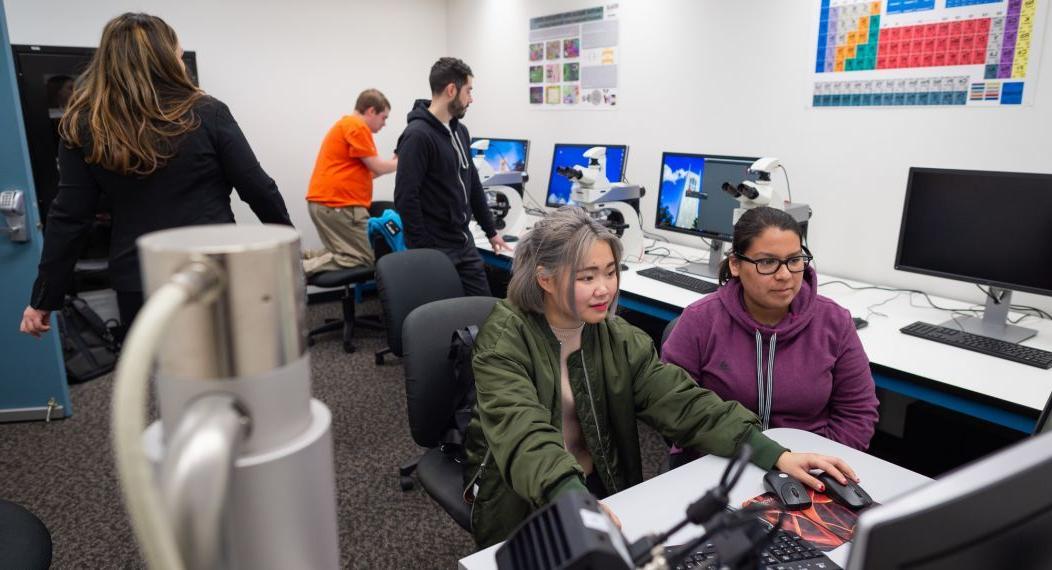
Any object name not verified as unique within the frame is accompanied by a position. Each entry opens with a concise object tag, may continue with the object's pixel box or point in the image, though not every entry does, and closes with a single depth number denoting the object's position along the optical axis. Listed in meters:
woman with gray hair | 1.38
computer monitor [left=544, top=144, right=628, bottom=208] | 3.50
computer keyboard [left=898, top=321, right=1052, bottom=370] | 1.89
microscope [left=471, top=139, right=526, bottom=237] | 4.00
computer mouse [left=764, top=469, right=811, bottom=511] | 1.23
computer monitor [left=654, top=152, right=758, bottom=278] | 2.85
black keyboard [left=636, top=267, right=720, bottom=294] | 2.65
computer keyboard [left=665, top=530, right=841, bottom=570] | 1.00
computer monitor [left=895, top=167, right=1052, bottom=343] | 1.99
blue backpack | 3.29
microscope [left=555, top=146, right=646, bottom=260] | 3.21
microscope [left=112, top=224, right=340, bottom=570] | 0.28
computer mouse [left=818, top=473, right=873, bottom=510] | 1.22
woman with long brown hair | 1.62
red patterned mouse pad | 1.14
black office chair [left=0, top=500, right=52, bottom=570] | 1.25
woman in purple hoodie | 1.66
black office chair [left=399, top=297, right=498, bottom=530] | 1.73
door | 2.68
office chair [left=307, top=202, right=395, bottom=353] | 3.90
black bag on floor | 3.51
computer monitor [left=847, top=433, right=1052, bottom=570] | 0.53
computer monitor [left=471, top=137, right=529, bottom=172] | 4.20
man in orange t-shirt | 4.05
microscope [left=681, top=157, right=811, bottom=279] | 2.60
